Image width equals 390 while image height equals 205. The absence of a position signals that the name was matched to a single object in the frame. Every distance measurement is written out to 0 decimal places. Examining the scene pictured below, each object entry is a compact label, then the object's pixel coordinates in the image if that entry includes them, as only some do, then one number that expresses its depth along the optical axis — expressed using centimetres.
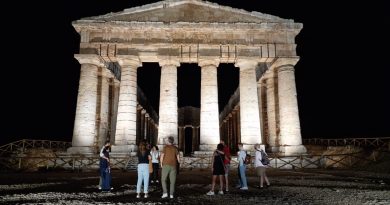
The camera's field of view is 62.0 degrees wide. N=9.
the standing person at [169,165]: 966
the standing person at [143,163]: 990
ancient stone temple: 2459
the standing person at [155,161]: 1404
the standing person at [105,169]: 1144
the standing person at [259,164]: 1208
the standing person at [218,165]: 1062
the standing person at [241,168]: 1170
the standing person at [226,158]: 1102
